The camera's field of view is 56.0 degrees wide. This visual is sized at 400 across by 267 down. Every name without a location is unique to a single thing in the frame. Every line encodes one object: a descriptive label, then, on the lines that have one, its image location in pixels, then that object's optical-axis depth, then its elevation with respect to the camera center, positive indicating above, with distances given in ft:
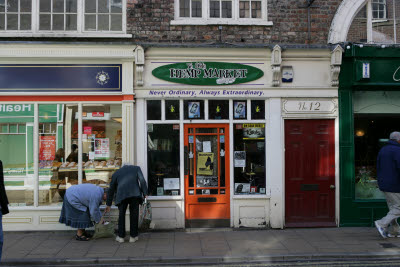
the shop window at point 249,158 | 27.78 -0.91
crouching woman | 23.75 -3.85
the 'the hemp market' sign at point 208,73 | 27.25 +5.31
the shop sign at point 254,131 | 27.86 +1.09
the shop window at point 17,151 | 27.07 -0.34
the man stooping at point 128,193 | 23.57 -2.96
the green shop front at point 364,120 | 27.40 +1.93
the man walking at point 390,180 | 23.16 -2.13
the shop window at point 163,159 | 27.50 -0.96
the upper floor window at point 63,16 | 27.66 +9.61
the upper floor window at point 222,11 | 28.12 +10.21
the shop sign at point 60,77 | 26.63 +4.92
